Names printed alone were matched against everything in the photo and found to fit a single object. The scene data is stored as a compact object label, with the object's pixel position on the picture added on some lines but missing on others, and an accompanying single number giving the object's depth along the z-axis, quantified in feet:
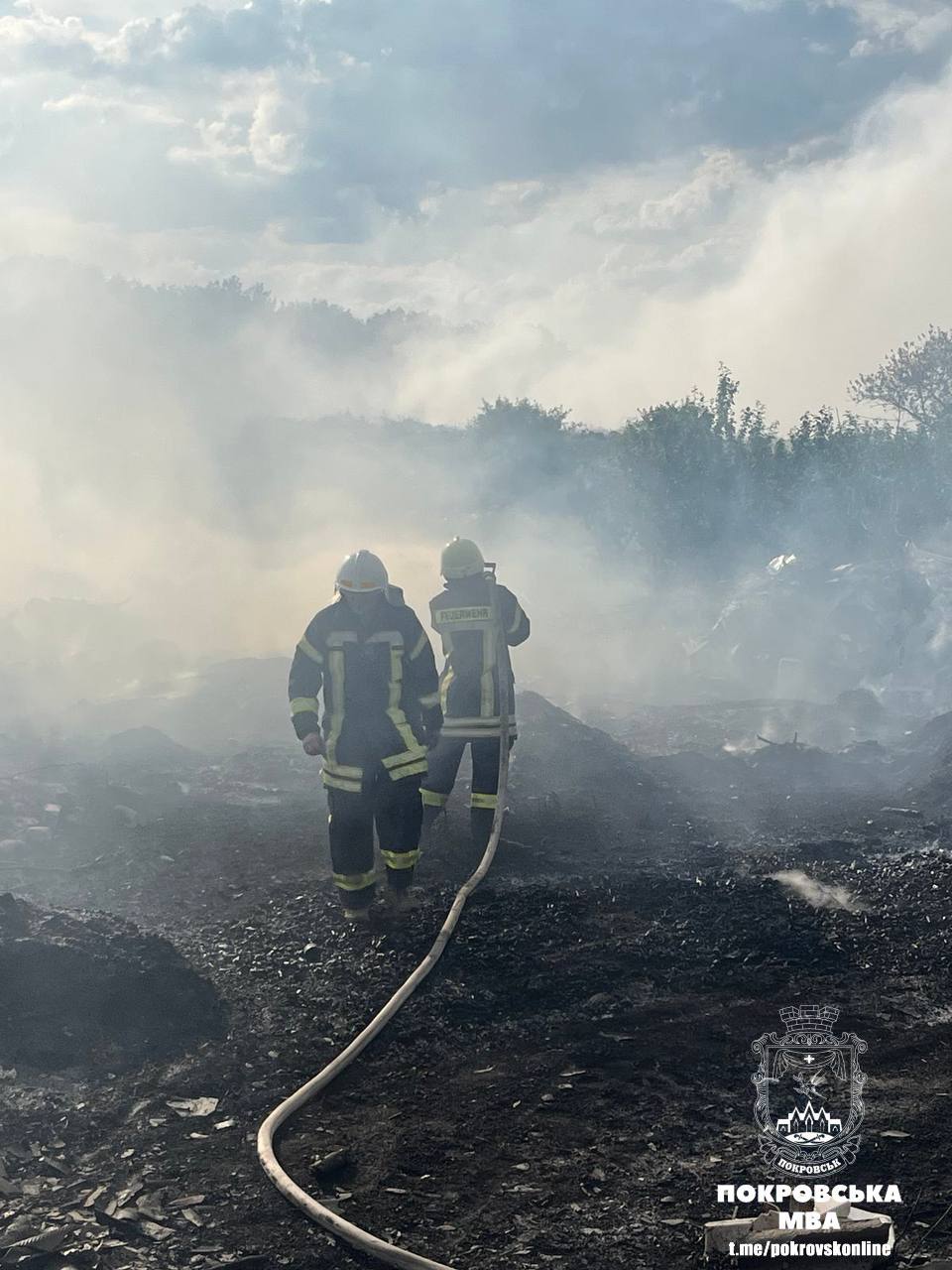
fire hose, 10.80
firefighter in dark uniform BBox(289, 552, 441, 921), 20.99
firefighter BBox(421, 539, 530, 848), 25.39
